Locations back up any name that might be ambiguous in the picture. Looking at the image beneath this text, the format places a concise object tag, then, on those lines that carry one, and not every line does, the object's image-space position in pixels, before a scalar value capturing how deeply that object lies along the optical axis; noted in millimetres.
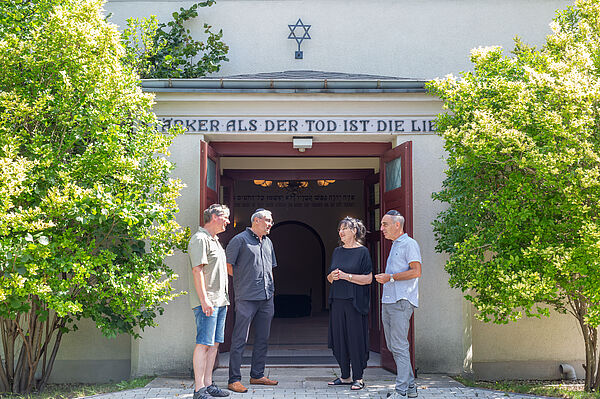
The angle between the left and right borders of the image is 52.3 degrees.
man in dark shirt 6391
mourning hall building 7391
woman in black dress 6352
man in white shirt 5777
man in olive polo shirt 5586
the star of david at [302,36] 10328
